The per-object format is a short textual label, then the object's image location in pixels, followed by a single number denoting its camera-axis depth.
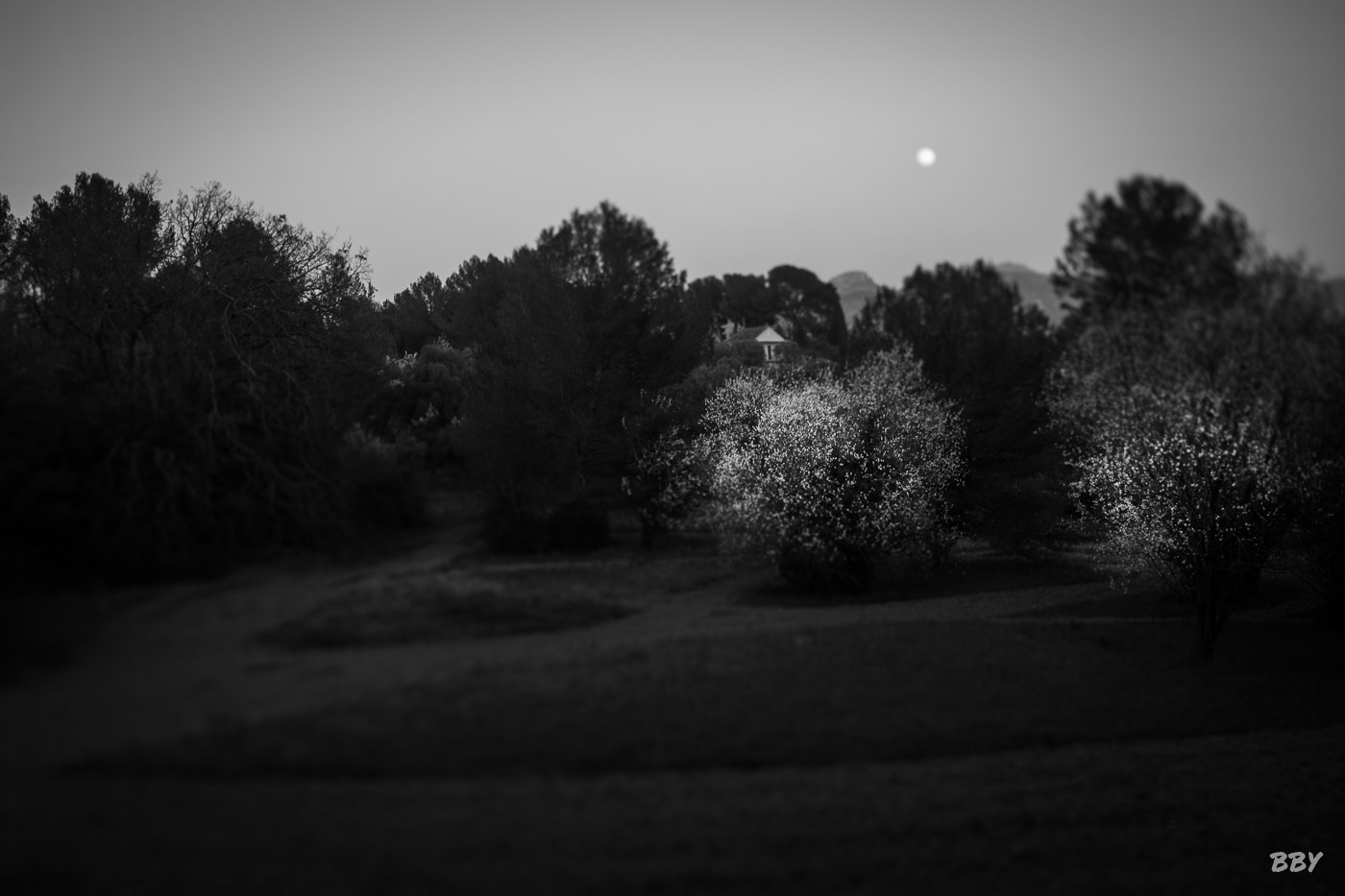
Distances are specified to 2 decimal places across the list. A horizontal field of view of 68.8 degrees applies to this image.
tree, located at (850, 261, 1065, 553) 30.75
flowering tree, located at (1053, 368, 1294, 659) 16.33
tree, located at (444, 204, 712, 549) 21.61
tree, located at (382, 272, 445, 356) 28.22
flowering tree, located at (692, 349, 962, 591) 19.08
